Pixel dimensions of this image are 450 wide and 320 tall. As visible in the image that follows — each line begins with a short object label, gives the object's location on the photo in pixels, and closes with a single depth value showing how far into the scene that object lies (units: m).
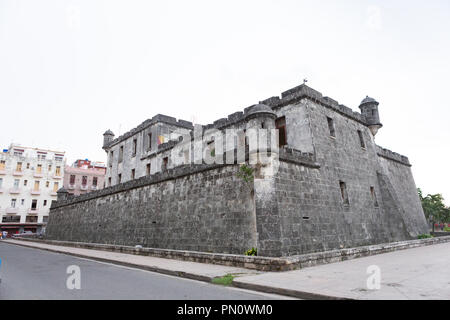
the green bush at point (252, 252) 9.40
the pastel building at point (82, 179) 42.88
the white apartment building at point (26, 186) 37.78
